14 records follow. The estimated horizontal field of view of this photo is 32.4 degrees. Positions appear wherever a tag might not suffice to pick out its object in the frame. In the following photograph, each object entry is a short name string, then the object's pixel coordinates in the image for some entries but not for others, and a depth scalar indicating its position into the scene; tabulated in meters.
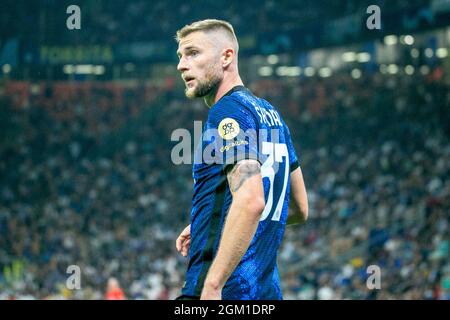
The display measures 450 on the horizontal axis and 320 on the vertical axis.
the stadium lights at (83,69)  31.25
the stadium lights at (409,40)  24.52
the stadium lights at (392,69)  24.62
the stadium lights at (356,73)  26.19
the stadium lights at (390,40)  25.26
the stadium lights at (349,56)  27.17
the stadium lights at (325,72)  28.24
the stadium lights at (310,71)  28.88
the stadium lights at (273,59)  29.98
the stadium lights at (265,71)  29.92
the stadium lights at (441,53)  23.32
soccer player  3.18
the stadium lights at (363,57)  26.45
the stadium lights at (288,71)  29.33
